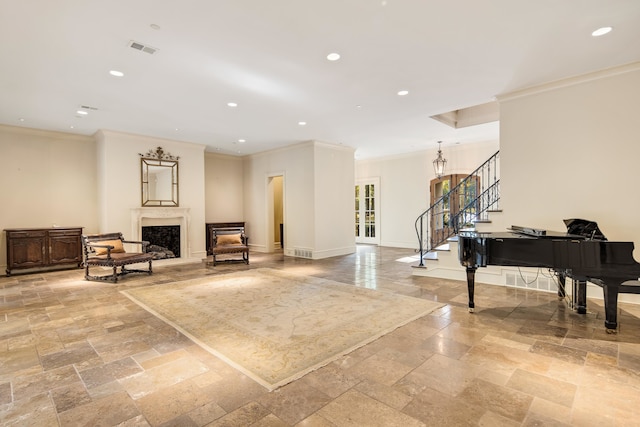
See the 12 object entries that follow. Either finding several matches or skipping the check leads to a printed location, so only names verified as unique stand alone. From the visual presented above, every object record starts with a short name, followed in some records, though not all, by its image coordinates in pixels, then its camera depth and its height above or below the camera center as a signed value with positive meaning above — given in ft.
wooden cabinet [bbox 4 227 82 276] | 20.33 -1.78
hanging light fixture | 26.84 +3.93
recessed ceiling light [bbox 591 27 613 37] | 10.41 +5.89
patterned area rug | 8.68 -3.84
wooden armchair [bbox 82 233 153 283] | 18.44 -2.22
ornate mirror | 24.72 +3.20
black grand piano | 9.62 -1.55
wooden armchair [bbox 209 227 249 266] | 23.40 -2.03
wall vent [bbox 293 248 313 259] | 26.94 -3.34
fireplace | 23.95 -0.31
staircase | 15.56 -3.15
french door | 35.65 +0.26
